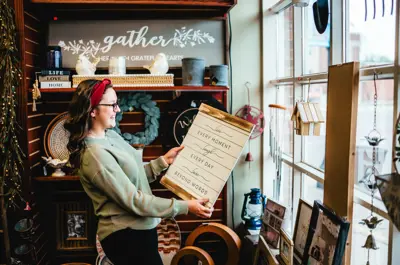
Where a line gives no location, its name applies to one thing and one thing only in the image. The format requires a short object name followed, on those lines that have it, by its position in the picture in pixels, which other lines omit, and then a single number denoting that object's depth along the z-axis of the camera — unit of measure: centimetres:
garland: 246
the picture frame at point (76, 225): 307
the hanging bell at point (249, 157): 314
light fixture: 269
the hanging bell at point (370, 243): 153
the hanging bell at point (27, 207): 261
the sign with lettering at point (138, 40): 301
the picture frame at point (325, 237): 160
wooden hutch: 271
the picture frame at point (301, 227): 198
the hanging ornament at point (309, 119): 203
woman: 183
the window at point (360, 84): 165
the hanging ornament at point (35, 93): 271
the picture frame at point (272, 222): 231
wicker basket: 279
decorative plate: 296
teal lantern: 290
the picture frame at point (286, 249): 186
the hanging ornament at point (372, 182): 154
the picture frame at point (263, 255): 204
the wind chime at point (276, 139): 290
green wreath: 300
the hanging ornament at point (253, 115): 313
